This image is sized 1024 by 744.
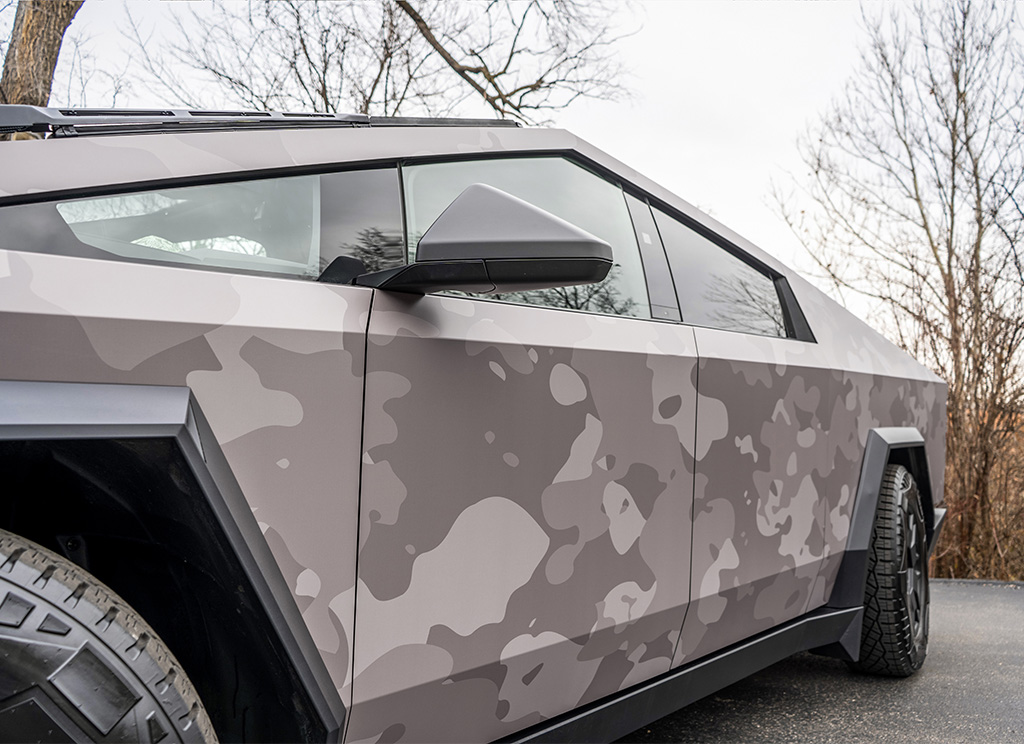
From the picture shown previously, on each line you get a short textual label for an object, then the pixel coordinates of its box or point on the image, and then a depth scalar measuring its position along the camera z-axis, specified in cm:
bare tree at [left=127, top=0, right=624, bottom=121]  816
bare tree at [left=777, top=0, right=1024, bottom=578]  812
